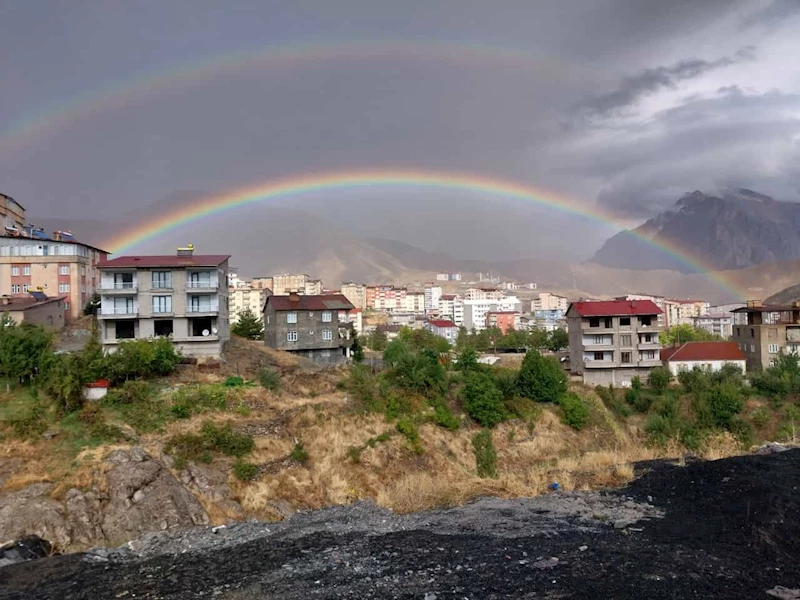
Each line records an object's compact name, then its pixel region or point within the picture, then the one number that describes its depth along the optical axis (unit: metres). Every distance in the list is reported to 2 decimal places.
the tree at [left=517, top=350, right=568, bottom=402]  38.53
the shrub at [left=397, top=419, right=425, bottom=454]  30.25
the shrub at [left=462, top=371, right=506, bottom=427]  35.19
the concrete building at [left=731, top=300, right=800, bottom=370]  54.09
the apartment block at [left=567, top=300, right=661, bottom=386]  51.97
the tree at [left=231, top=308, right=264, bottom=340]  55.16
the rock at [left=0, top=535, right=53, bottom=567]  15.81
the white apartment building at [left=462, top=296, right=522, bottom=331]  166.90
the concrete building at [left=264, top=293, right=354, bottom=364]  46.12
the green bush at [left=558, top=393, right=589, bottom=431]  37.47
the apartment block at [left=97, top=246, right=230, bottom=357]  39.75
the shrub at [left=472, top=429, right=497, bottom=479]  30.53
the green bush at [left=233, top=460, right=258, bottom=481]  23.86
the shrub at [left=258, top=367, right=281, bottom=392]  32.03
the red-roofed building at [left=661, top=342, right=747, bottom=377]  54.17
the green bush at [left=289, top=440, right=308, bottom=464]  26.19
